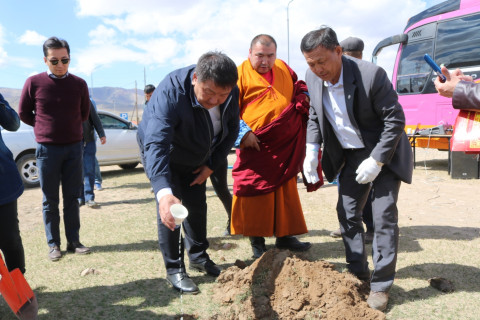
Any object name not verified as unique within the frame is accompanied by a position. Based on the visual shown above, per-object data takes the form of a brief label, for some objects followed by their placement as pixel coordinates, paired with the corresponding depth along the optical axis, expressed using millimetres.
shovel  2141
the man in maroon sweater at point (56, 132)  3387
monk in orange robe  3288
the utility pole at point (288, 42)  16812
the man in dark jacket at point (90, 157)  5516
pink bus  7723
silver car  7254
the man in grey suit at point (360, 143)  2402
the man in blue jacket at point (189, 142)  2170
